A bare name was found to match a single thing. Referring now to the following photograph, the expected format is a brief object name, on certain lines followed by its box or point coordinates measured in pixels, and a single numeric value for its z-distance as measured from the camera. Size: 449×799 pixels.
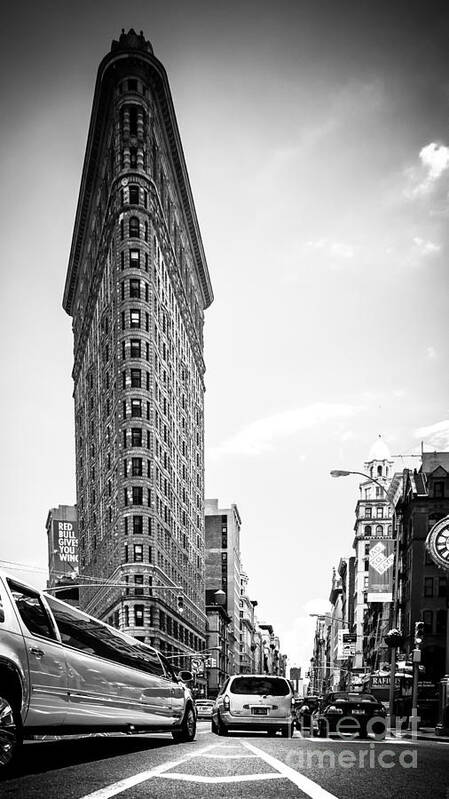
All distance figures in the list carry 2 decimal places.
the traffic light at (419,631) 32.91
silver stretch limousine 7.31
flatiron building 83.12
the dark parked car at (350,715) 21.19
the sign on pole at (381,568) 34.62
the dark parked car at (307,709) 35.86
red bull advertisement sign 144.88
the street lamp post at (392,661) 32.44
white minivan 18.28
